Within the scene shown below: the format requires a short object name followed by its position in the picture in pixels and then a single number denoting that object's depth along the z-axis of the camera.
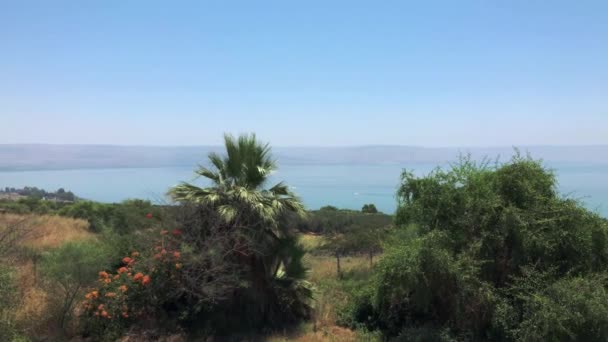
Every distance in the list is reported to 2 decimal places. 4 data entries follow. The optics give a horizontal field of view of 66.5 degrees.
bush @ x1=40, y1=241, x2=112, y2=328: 7.87
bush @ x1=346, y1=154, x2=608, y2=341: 7.49
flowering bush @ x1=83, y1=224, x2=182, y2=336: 7.86
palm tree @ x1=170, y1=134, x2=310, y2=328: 8.80
